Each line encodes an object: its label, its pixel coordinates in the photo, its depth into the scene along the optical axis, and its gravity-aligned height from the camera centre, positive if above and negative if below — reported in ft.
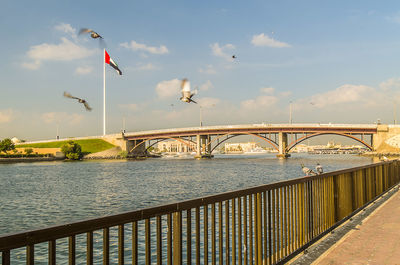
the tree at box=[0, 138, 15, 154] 387.96 +0.78
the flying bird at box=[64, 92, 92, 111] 55.11 +7.89
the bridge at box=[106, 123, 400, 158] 313.32 +8.56
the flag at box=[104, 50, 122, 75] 327.88 +83.22
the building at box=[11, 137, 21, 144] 572.38 +9.27
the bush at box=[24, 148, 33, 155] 404.98 -6.48
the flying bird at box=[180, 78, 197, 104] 38.72 +6.13
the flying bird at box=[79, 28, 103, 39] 75.87 +25.33
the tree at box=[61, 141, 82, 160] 387.80 -6.16
